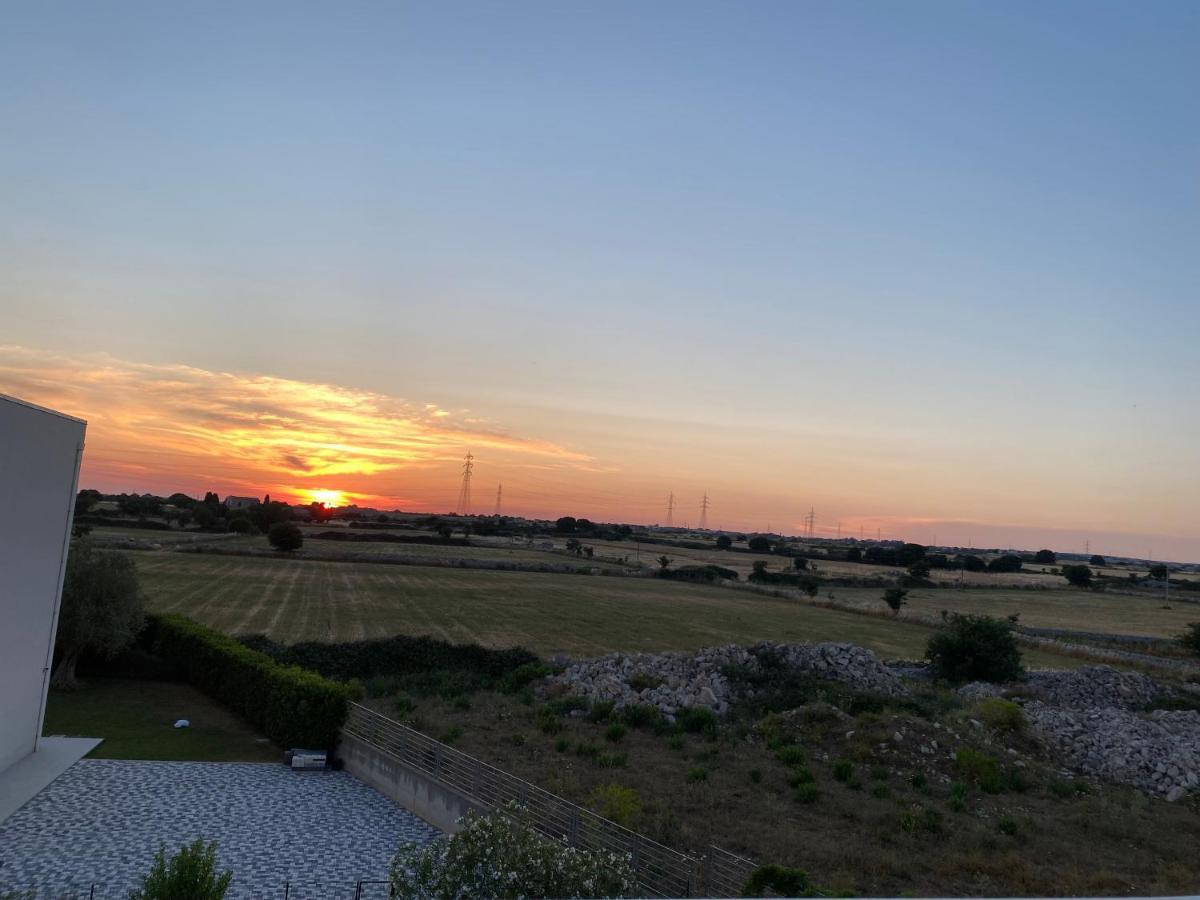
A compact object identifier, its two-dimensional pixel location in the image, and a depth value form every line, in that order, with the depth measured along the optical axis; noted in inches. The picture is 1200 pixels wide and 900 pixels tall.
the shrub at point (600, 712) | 973.8
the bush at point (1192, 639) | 1936.5
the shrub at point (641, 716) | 963.3
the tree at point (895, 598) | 2667.3
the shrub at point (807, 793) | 694.5
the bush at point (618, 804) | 592.7
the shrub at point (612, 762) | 770.2
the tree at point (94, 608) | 1015.0
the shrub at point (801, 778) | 737.0
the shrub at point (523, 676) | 1158.3
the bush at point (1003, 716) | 949.8
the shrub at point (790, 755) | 815.7
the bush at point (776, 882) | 429.4
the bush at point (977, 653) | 1443.2
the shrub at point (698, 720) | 954.7
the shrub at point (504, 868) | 328.2
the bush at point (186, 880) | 302.0
